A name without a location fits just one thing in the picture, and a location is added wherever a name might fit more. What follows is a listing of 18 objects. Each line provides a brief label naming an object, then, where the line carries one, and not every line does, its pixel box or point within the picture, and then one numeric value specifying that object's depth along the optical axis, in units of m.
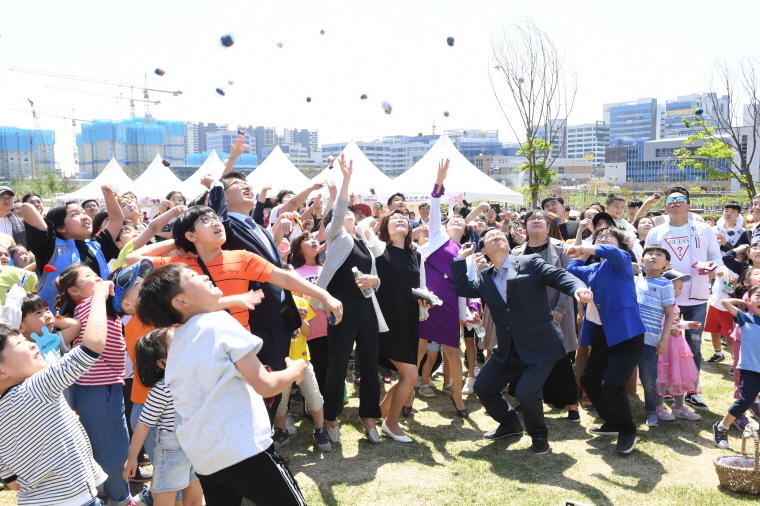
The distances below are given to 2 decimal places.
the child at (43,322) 3.40
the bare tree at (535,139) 18.72
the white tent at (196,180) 20.09
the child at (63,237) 4.85
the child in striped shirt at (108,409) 3.45
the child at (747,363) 4.62
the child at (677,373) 5.47
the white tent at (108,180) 19.92
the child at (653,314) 5.14
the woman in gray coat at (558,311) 5.41
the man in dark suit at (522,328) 4.63
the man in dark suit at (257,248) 3.78
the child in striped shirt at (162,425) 3.15
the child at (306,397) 4.66
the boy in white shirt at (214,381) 2.30
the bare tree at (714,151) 20.02
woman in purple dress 5.54
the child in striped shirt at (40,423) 2.57
